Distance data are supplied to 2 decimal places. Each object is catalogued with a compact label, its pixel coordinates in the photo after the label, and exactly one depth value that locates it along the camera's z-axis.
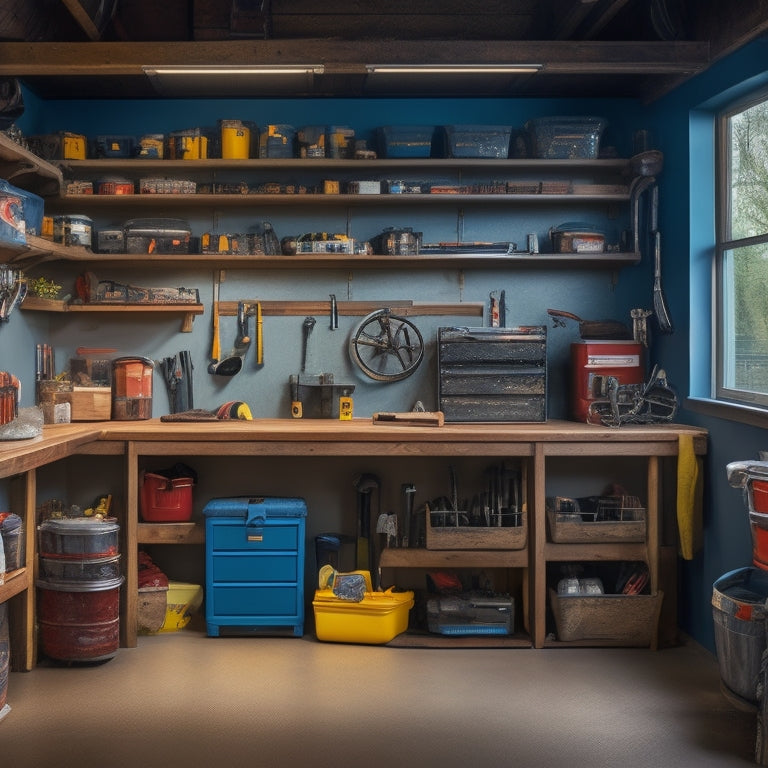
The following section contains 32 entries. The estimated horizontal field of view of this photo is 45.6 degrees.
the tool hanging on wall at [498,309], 5.12
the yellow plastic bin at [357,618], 4.39
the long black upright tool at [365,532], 4.92
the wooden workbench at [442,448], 4.37
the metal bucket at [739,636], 3.33
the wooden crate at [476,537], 4.46
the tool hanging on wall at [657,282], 4.77
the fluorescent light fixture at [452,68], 4.32
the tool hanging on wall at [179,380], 5.11
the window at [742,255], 4.07
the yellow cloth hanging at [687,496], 4.29
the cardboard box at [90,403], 4.78
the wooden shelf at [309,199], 4.85
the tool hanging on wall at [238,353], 5.12
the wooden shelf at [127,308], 4.74
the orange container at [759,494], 3.13
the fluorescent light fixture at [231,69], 4.29
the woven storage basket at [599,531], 4.46
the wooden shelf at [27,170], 4.13
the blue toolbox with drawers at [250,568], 4.49
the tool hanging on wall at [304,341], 5.16
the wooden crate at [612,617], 4.36
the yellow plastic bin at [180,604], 4.67
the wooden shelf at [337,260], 4.86
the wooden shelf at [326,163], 4.87
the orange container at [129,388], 4.86
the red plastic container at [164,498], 4.75
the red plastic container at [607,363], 4.84
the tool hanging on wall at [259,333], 5.11
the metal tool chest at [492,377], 4.77
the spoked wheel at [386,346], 5.10
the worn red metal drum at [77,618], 4.02
